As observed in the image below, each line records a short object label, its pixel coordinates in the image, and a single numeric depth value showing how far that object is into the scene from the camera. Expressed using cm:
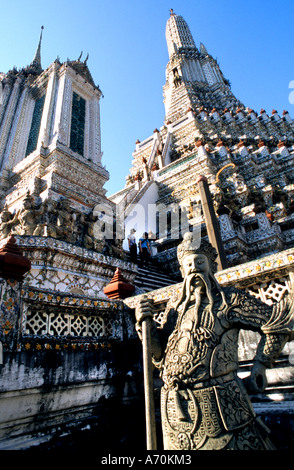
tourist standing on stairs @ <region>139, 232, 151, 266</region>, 1284
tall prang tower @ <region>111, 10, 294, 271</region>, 1123
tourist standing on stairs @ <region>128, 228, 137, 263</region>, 1176
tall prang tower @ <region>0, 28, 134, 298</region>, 812
